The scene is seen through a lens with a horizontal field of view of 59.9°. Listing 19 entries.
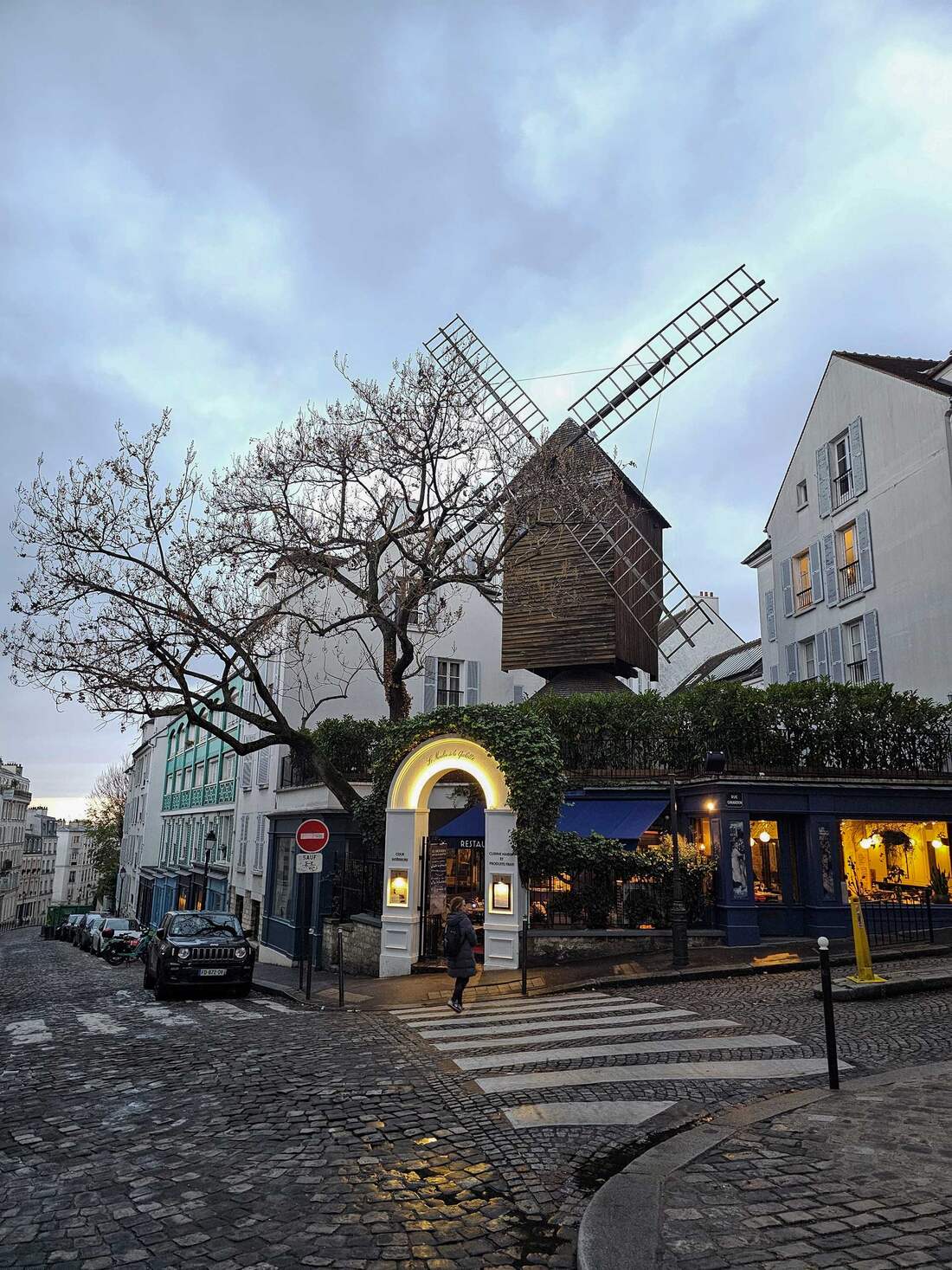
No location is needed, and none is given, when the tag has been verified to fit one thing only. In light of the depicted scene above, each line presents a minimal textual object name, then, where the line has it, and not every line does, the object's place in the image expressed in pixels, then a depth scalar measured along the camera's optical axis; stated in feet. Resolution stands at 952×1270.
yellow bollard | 37.96
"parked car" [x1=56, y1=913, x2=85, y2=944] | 133.03
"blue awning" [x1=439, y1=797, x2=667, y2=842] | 58.39
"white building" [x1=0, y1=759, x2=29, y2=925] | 338.13
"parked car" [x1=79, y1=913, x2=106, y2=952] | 102.96
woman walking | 40.65
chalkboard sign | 57.16
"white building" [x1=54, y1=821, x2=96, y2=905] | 486.38
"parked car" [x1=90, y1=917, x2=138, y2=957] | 92.10
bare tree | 58.08
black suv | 50.37
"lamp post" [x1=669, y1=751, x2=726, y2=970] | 47.34
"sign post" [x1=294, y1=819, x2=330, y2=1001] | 49.49
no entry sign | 49.52
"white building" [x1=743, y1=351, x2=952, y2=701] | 71.77
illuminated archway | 52.16
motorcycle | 87.81
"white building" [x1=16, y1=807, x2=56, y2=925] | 394.15
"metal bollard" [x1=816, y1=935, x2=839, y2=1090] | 23.04
